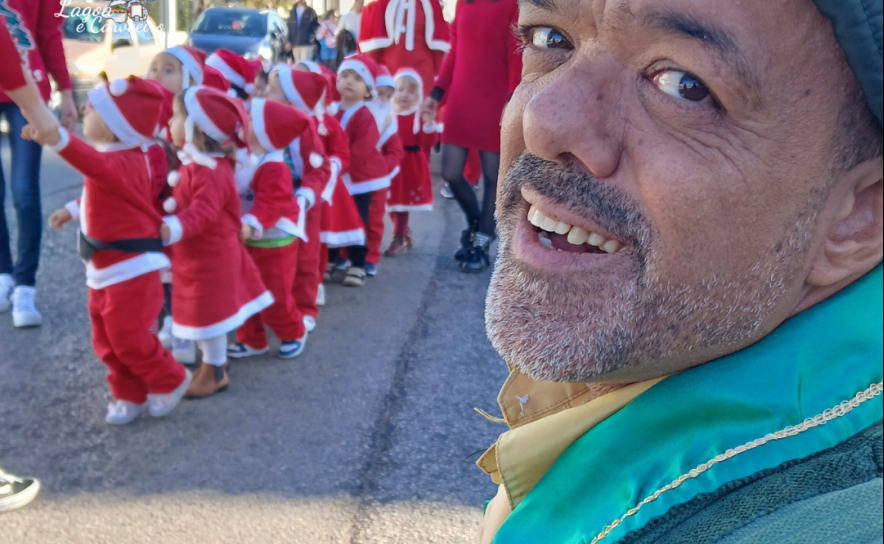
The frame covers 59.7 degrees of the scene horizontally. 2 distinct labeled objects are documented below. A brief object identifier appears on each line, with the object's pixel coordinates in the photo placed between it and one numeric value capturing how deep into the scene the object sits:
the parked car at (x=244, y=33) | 4.36
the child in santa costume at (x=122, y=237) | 3.25
